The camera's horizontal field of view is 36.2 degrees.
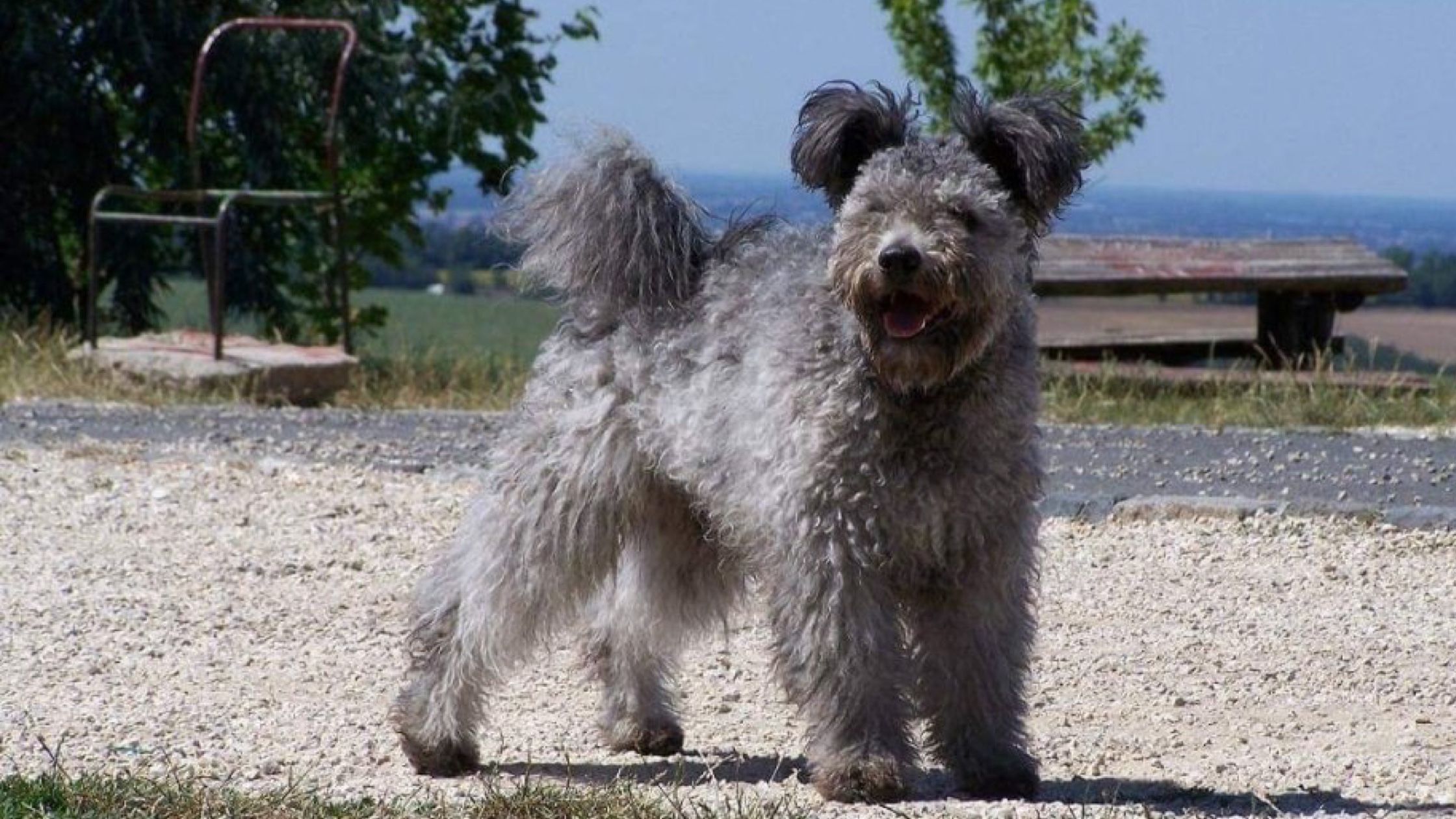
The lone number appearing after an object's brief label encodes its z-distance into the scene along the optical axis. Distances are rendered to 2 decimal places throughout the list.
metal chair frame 12.30
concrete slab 12.23
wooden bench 13.96
